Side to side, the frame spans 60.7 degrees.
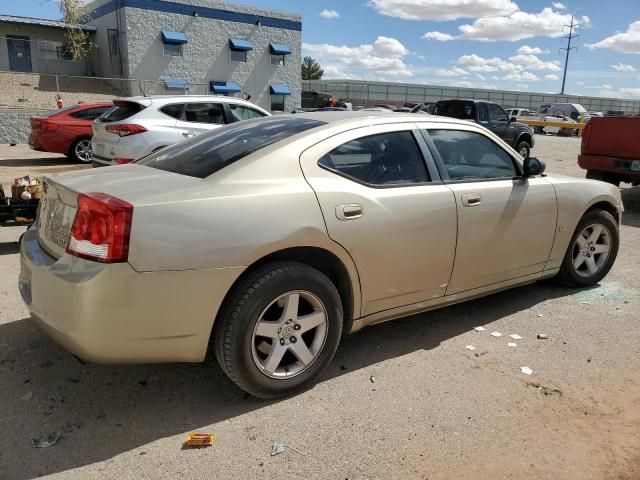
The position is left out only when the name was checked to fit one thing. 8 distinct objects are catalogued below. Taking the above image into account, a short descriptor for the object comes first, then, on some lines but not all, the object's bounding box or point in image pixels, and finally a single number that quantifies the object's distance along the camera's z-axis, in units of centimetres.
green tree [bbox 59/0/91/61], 2856
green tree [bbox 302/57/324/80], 7719
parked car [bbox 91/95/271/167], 922
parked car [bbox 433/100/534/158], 1569
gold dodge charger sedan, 261
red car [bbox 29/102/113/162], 1297
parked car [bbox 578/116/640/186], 865
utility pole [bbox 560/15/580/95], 8102
